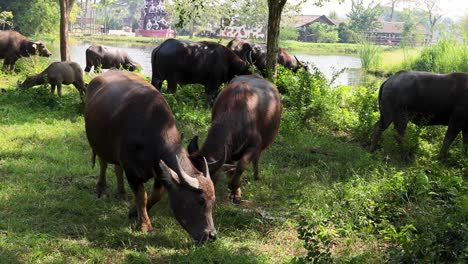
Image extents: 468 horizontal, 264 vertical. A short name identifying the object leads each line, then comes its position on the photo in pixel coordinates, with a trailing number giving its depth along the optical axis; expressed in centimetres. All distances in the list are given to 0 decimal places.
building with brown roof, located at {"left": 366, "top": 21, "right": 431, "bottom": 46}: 7034
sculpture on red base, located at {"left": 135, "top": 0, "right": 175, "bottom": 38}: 7500
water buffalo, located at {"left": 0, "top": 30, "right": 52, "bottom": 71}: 1529
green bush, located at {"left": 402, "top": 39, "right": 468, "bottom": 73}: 1736
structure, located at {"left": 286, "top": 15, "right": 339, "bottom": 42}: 6806
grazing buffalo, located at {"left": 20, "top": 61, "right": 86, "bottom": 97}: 1125
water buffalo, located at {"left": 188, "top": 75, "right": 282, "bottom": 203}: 522
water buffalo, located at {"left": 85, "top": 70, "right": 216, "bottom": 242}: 445
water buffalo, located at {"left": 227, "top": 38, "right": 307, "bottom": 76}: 1418
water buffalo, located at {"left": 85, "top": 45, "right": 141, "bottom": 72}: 1797
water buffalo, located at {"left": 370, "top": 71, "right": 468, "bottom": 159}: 823
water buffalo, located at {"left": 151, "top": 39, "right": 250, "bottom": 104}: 1085
